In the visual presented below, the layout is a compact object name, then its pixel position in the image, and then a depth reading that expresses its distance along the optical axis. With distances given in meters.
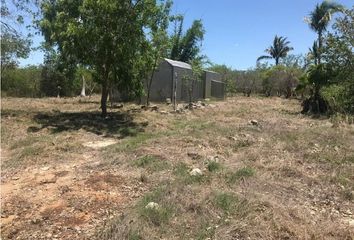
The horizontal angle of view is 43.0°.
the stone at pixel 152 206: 5.52
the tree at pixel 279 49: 54.47
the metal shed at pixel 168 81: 23.95
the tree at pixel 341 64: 18.16
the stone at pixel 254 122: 14.17
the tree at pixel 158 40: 15.58
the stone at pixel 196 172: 7.25
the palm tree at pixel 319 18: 29.54
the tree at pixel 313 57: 23.90
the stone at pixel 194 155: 8.79
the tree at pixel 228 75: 39.31
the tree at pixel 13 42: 15.37
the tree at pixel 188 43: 34.03
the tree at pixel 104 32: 14.23
